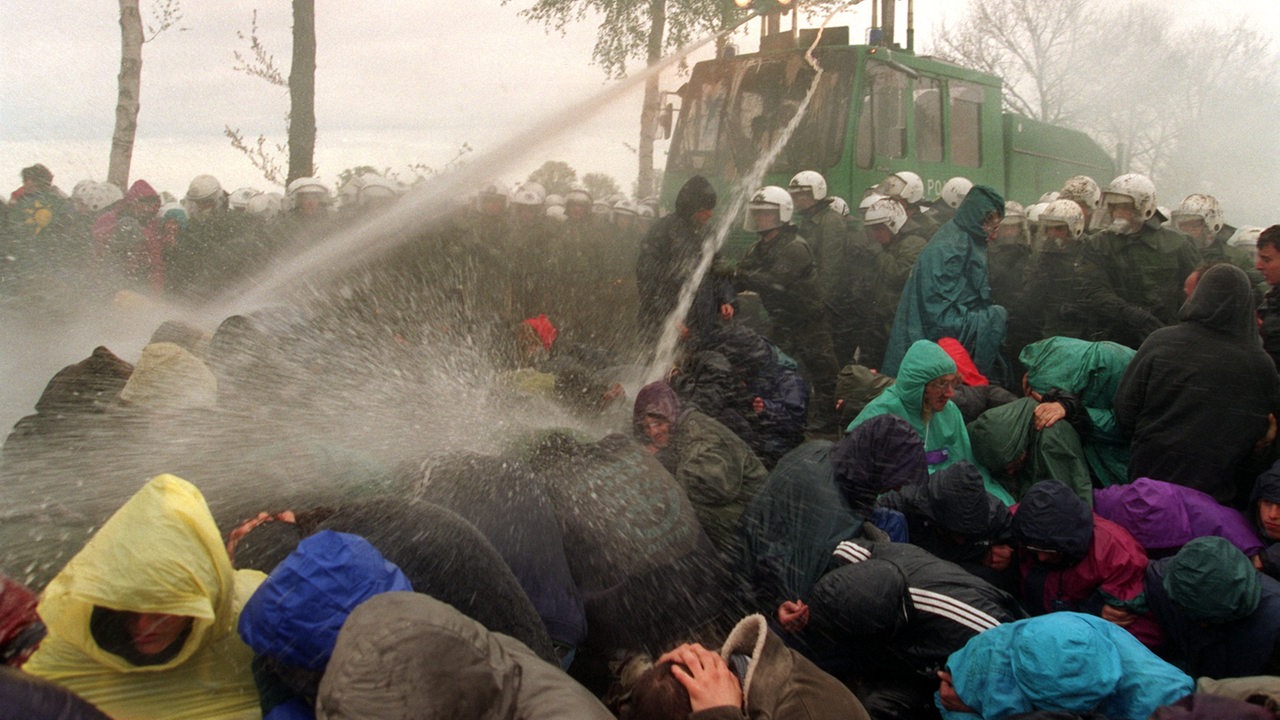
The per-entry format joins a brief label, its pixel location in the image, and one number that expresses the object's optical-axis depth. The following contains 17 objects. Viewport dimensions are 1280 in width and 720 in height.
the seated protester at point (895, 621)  3.30
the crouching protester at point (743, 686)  2.37
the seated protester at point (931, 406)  4.96
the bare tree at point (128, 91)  10.80
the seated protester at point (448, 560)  2.86
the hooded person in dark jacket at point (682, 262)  6.86
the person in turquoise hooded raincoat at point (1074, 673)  2.76
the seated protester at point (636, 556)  3.79
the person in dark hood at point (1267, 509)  4.02
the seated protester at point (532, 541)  3.42
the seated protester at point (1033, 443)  5.00
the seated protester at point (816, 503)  3.88
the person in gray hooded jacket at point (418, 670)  1.83
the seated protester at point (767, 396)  5.48
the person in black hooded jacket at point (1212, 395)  4.64
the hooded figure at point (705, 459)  4.24
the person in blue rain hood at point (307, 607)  2.24
